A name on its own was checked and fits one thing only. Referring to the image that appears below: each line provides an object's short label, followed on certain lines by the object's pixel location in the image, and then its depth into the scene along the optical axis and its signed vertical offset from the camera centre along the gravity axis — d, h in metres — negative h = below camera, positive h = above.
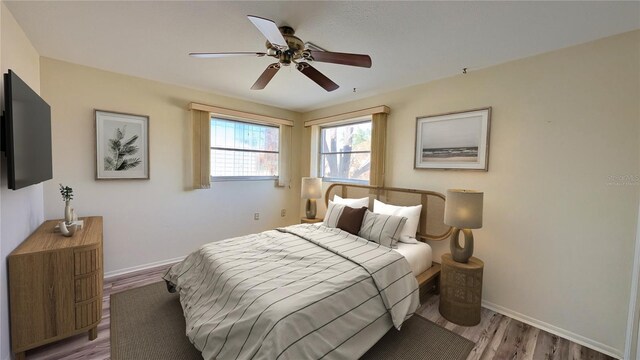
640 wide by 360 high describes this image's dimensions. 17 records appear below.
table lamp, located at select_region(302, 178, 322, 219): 3.81 -0.30
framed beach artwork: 2.55 +0.39
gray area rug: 1.82 -1.32
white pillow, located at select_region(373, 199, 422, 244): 2.77 -0.48
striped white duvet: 1.38 -0.82
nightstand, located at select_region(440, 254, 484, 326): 2.19 -1.04
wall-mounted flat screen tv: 1.52 +0.22
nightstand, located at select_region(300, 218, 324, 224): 3.73 -0.73
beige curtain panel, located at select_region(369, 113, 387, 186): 3.37 +0.38
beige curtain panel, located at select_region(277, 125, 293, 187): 4.40 +0.30
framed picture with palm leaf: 2.82 +0.27
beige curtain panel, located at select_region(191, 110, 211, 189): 3.43 +0.31
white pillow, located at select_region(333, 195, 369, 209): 3.31 -0.39
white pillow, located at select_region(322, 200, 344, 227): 3.07 -0.53
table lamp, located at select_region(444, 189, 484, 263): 2.18 -0.36
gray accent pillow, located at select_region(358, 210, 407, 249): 2.57 -0.58
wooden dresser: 1.68 -0.88
